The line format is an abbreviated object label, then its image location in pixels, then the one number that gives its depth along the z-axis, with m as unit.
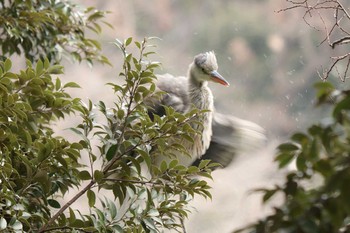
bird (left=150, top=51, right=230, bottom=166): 21.85
